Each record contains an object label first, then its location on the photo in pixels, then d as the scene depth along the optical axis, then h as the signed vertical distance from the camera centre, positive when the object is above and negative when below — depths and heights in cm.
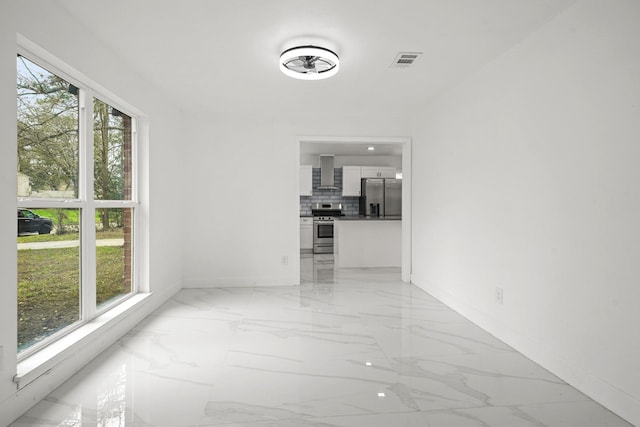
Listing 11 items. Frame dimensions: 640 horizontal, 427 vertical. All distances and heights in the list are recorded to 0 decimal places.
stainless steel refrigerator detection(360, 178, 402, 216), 875 +16
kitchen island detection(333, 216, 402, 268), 651 -69
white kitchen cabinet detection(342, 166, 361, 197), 889 +56
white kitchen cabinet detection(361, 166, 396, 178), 888 +72
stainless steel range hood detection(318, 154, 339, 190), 891 +71
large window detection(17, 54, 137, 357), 218 -3
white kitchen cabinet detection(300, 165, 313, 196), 877 +54
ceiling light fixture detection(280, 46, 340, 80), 287 +112
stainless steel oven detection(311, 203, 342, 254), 861 -72
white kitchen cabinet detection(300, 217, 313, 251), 870 -66
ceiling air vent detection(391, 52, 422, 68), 308 +121
